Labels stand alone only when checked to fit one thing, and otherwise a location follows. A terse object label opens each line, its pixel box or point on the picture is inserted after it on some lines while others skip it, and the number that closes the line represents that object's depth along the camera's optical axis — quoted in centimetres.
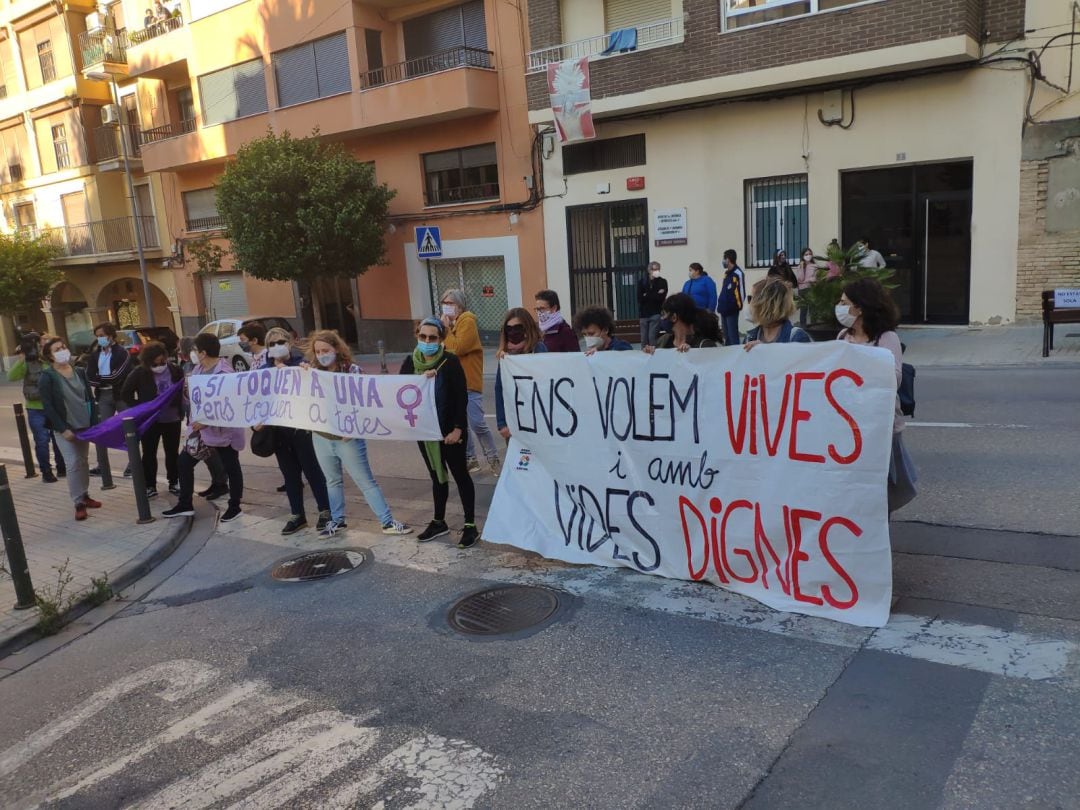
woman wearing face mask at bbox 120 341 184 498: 840
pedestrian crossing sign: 1803
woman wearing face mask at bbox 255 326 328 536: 725
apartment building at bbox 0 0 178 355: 3134
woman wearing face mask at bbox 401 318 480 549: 632
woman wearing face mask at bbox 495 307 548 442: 698
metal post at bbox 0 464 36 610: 579
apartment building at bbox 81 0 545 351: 2045
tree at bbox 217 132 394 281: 2059
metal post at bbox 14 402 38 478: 1048
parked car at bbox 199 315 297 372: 1954
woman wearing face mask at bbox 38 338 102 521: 815
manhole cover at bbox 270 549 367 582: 606
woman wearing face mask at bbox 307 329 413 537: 677
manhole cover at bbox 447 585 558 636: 482
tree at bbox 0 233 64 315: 3012
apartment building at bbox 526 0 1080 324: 1428
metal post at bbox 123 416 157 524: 770
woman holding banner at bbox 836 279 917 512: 454
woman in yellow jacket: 790
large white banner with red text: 438
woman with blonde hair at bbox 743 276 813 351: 506
